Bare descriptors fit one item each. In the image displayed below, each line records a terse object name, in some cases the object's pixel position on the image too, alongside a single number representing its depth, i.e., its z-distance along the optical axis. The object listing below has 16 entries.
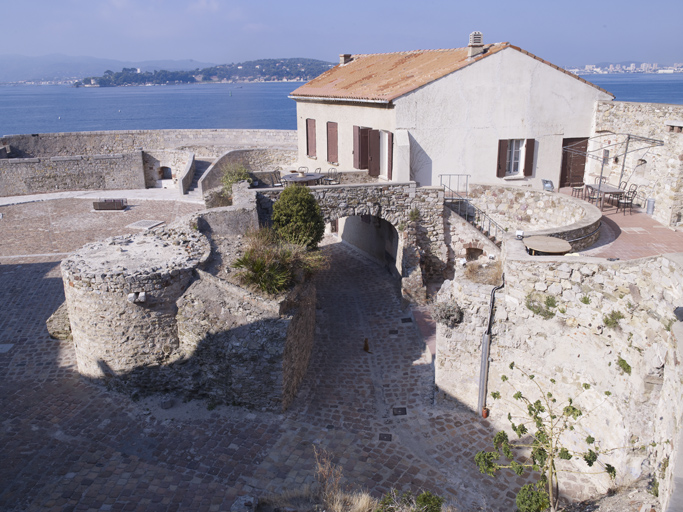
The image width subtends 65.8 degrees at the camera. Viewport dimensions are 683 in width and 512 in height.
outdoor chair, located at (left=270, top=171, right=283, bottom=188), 22.39
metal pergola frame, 16.86
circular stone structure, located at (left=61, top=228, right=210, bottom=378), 11.47
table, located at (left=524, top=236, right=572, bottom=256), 11.05
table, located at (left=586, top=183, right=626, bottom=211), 16.42
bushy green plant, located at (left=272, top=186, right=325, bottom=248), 16.16
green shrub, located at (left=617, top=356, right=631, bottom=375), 8.44
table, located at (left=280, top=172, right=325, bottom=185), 18.95
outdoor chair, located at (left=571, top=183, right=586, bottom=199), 18.72
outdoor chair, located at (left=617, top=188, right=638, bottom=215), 16.81
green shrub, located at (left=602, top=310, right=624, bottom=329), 8.65
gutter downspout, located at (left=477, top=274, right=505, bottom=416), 10.50
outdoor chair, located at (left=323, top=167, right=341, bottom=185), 19.80
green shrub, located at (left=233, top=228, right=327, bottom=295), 12.29
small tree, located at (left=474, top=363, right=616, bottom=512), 7.50
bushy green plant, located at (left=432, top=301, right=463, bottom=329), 10.95
